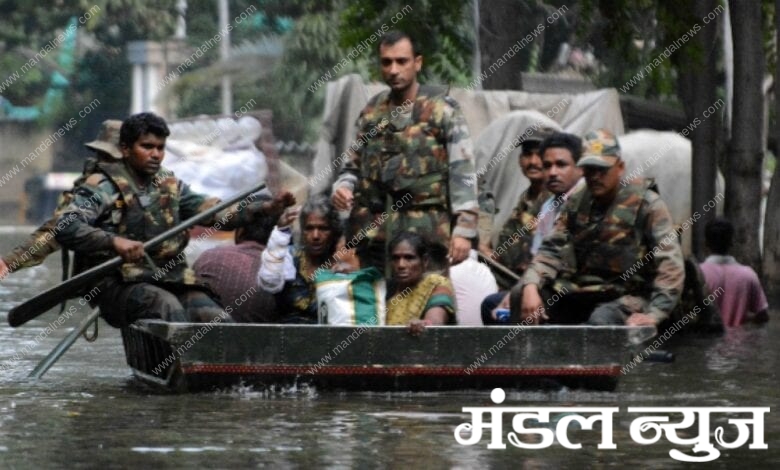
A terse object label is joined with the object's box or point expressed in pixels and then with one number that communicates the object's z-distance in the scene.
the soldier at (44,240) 12.00
